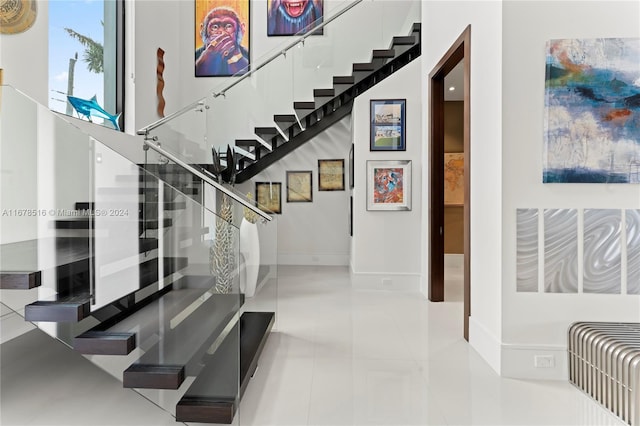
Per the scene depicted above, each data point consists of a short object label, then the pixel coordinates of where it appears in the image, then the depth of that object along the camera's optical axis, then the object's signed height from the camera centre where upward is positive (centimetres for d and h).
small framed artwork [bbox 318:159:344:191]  743 +73
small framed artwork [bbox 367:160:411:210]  536 +38
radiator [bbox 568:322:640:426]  181 -85
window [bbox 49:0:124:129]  454 +219
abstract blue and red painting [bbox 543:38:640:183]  263 +73
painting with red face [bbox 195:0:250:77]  763 +364
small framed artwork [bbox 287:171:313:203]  750 +48
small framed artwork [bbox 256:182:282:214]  757 +32
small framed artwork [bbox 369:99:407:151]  535 +129
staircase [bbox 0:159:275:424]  201 -57
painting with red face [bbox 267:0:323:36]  753 +406
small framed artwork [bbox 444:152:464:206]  739 +67
